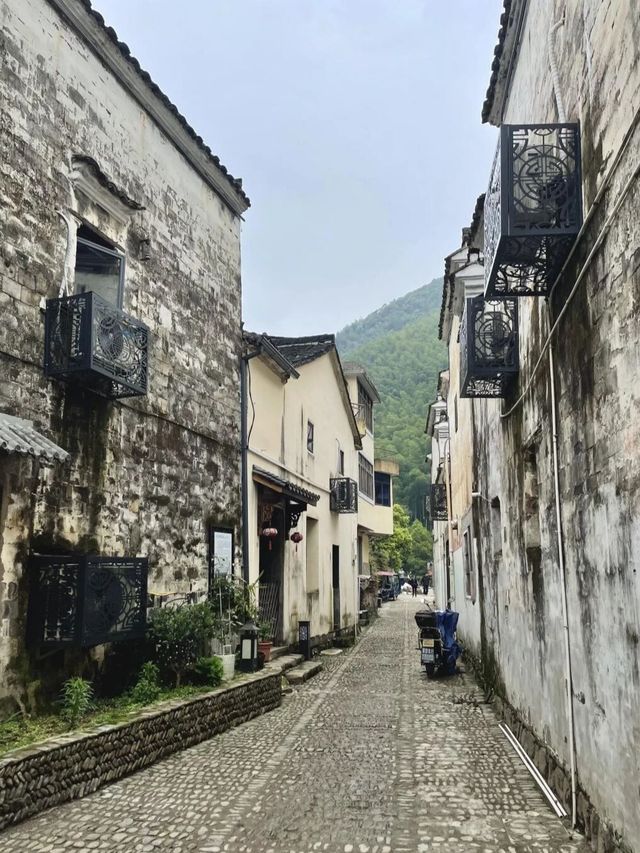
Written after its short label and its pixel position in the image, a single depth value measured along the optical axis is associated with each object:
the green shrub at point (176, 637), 8.34
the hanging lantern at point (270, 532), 12.74
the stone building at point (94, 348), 6.76
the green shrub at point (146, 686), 7.55
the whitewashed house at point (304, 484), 13.12
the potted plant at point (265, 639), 10.80
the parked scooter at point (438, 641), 12.58
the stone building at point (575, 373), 3.94
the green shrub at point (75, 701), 6.39
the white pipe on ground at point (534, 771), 5.47
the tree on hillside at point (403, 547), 42.62
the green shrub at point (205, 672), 8.67
